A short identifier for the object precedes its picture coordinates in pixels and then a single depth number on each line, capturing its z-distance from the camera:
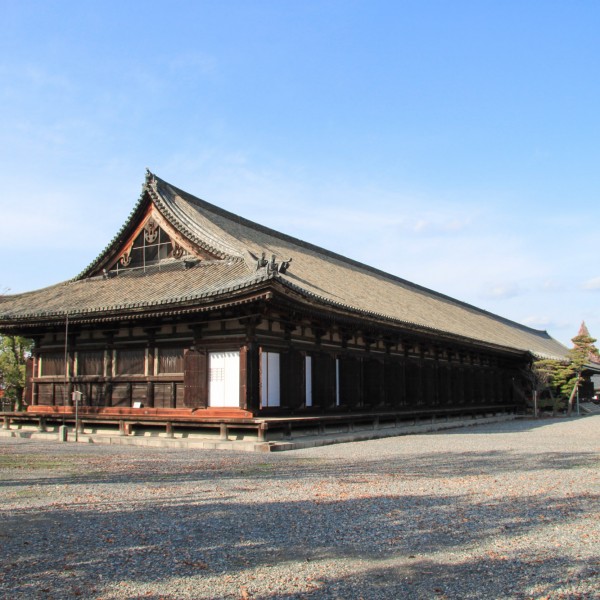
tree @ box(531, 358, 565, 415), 36.41
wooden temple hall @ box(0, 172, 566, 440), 17.56
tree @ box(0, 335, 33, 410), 30.64
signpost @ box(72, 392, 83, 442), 17.66
